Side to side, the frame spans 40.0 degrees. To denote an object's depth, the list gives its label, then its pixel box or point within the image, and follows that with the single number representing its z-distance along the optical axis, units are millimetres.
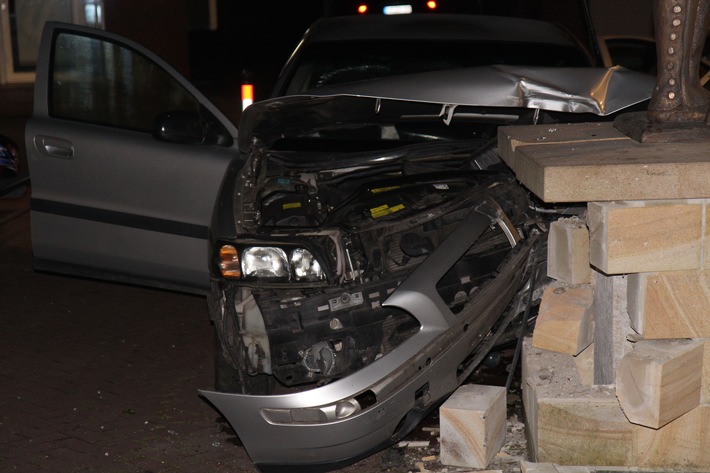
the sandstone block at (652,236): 3428
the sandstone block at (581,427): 3717
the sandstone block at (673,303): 3479
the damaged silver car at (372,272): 3969
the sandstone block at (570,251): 4074
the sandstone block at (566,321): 4020
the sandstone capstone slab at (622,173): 3389
